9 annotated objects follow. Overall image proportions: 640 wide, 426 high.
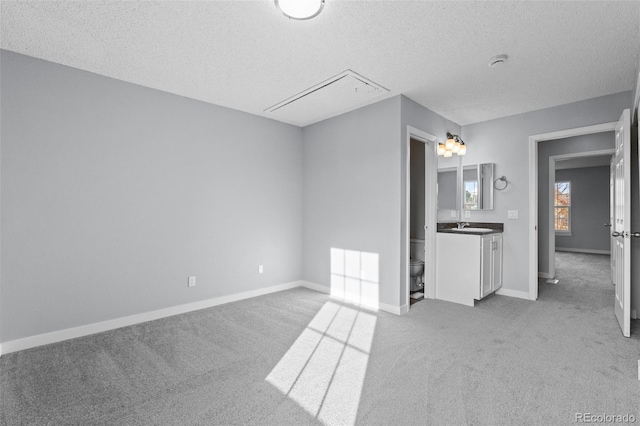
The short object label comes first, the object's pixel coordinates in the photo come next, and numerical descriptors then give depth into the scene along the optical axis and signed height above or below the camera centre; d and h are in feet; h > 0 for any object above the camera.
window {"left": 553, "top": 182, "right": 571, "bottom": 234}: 29.09 +0.20
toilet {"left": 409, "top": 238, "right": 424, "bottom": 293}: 14.30 -2.48
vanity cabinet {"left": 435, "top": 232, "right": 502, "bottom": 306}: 12.53 -2.34
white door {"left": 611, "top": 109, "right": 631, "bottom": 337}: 9.33 -0.45
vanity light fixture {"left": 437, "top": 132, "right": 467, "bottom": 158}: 14.17 +2.85
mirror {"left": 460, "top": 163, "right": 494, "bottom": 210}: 14.87 +1.15
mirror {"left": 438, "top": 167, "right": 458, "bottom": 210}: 16.02 +1.12
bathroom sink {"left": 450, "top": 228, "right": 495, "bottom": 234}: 13.35 -0.91
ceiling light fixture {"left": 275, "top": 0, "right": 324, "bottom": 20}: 6.51 +4.32
